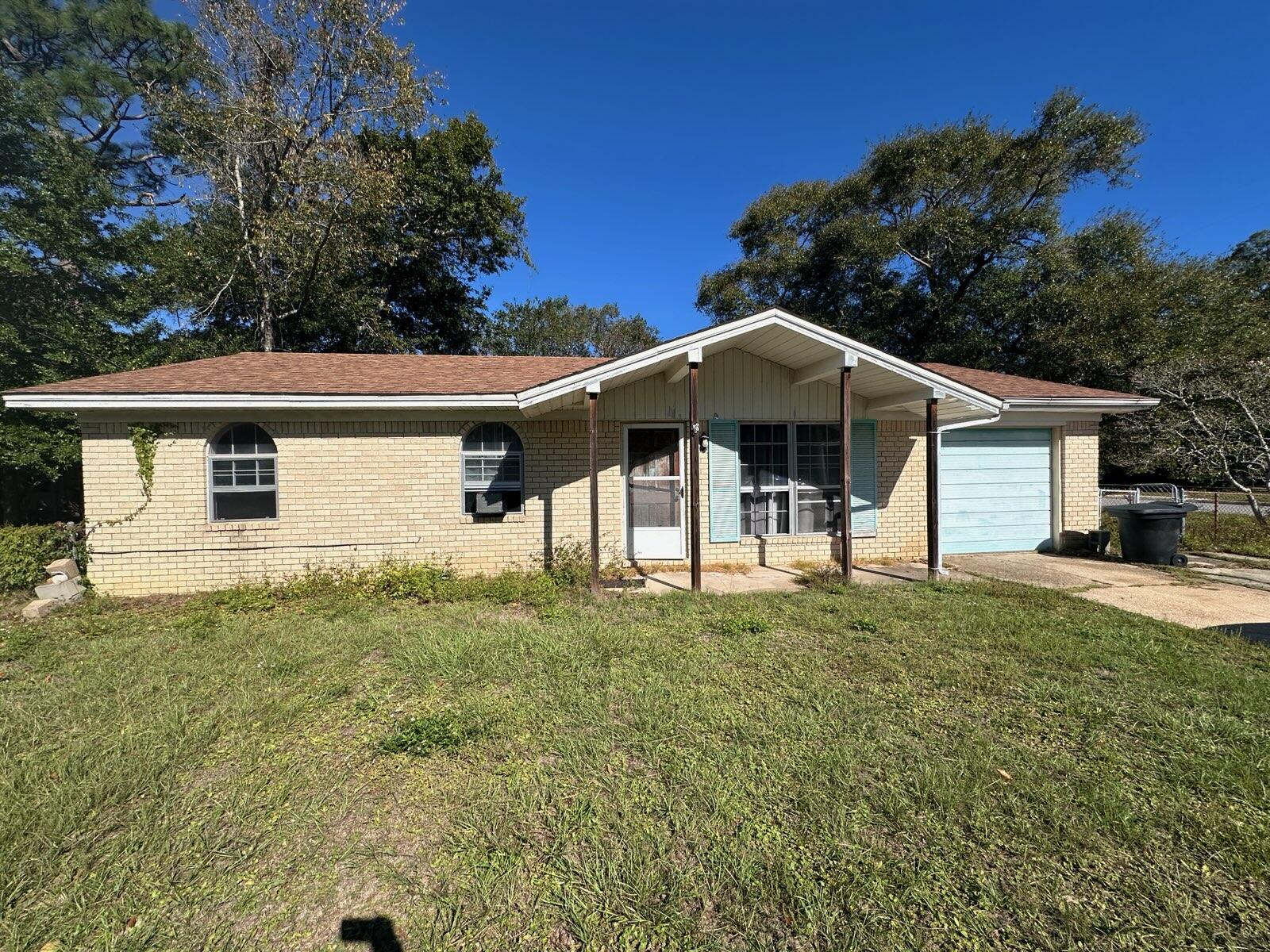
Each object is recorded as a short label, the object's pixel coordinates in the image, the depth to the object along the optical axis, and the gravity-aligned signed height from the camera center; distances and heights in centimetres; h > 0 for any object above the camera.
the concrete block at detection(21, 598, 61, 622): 570 -153
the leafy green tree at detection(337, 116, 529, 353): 1543 +786
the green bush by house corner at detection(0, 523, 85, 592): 639 -96
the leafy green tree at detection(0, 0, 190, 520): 1082 +504
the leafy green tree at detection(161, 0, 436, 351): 1212 +835
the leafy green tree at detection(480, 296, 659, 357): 2300 +857
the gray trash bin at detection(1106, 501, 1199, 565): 784 -108
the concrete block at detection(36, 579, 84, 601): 620 -141
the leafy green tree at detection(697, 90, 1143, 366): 1786 +914
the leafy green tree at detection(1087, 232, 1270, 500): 990 +278
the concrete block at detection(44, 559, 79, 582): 645 -118
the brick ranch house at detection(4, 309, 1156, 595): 661 +18
